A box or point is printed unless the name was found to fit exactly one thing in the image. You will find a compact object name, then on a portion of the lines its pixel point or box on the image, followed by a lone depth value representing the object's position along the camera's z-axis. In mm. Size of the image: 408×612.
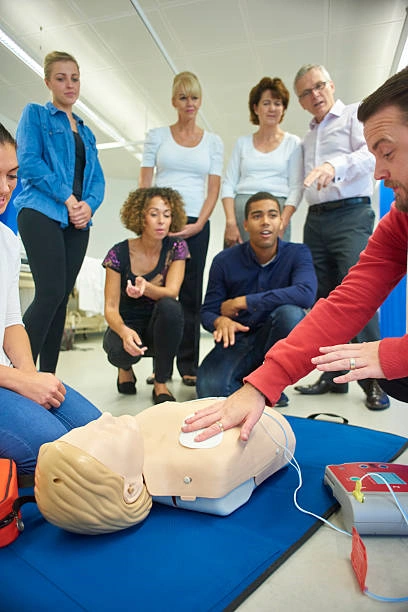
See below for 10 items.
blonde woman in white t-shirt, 2371
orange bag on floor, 783
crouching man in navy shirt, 1906
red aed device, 856
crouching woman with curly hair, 2012
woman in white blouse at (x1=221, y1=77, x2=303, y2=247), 2336
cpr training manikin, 762
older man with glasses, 2035
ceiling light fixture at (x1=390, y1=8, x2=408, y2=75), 3588
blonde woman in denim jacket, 1753
